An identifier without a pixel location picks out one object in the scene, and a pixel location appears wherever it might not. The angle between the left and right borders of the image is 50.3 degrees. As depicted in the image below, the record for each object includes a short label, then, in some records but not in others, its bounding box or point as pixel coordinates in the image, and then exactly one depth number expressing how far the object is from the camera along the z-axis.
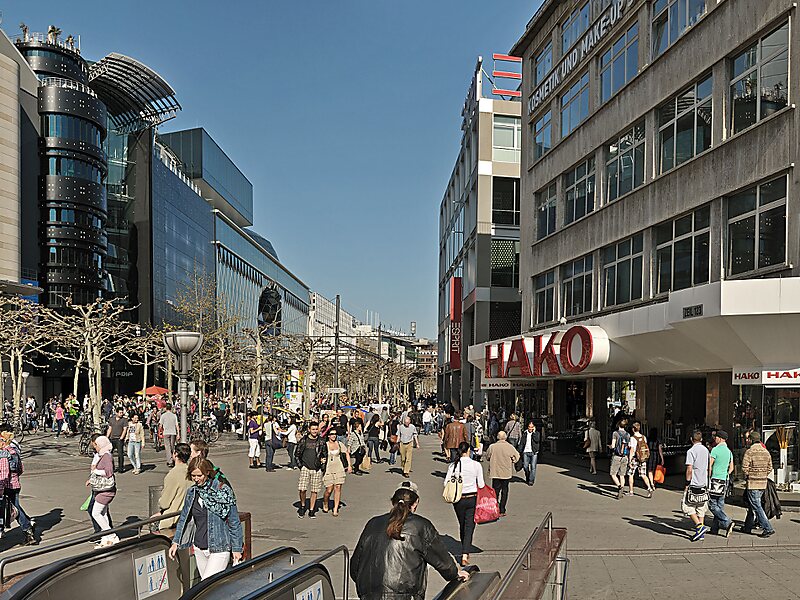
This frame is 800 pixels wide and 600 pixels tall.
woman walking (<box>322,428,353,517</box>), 17.12
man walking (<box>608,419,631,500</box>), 19.98
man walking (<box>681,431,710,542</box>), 14.35
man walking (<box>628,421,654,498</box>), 19.78
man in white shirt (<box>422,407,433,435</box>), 49.81
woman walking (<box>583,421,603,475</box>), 24.62
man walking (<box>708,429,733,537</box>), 14.40
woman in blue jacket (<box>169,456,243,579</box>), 8.78
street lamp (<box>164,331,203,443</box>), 17.55
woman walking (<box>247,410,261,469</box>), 28.02
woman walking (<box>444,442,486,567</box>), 12.09
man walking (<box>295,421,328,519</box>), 17.03
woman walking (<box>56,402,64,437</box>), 44.06
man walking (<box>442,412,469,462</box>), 24.52
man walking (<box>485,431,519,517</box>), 16.09
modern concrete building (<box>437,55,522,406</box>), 51.84
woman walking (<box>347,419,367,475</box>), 25.41
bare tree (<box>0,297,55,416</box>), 41.31
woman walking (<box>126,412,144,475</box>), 25.62
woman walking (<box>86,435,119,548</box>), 12.92
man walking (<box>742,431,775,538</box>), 14.07
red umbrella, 50.70
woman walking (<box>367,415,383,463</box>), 29.42
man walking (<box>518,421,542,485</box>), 22.75
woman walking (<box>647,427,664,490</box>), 23.47
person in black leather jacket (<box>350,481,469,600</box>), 6.57
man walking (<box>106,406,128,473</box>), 25.78
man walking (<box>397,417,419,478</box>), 25.23
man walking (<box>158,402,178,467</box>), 26.44
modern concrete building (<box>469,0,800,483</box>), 18.16
